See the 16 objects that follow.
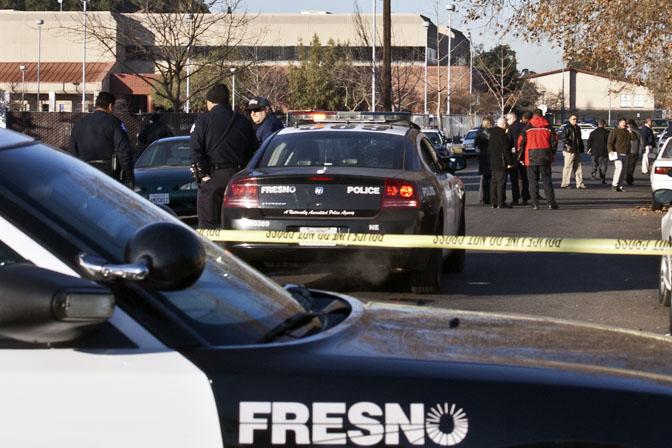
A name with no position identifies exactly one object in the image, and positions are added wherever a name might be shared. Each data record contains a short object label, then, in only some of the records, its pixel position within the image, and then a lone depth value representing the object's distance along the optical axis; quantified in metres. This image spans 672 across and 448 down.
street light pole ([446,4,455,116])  76.02
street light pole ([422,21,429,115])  83.43
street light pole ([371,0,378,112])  53.10
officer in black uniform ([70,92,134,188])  13.84
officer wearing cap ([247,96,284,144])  15.27
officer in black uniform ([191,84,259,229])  12.21
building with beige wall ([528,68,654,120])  128.88
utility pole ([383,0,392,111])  35.09
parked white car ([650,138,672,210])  22.53
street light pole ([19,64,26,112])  79.23
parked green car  18.00
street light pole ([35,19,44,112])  76.50
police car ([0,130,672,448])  2.80
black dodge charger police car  10.80
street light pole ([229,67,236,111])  63.97
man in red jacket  23.36
